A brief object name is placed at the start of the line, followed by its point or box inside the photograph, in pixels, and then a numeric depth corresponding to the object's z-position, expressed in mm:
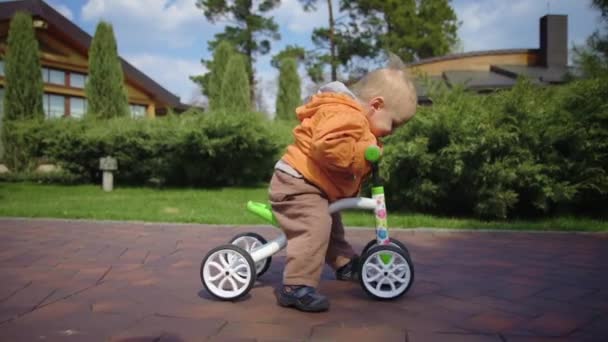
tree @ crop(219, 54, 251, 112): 14695
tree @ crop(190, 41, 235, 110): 15445
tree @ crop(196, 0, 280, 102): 27297
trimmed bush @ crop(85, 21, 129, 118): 14930
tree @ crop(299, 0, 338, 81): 25578
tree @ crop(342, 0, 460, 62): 27375
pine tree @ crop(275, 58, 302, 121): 18812
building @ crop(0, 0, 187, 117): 17500
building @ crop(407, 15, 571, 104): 19773
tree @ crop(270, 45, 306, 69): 26188
